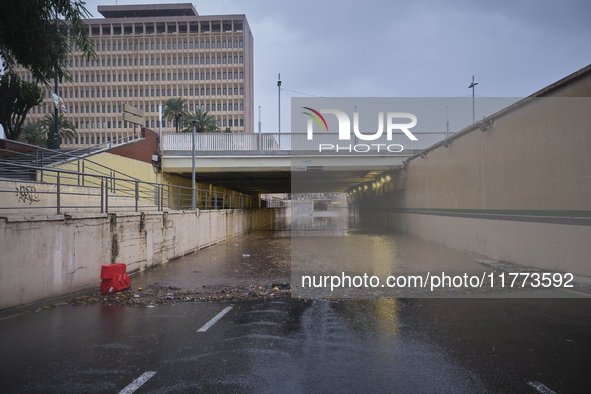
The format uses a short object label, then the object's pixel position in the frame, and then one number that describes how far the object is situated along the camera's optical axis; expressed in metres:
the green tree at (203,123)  54.56
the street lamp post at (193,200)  18.66
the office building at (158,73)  101.25
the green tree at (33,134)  55.84
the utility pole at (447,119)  22.18
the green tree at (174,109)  57.83
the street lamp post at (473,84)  36.54
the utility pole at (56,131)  23.64
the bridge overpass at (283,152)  23.53
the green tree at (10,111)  20.65
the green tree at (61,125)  49.69
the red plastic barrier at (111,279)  8.34
